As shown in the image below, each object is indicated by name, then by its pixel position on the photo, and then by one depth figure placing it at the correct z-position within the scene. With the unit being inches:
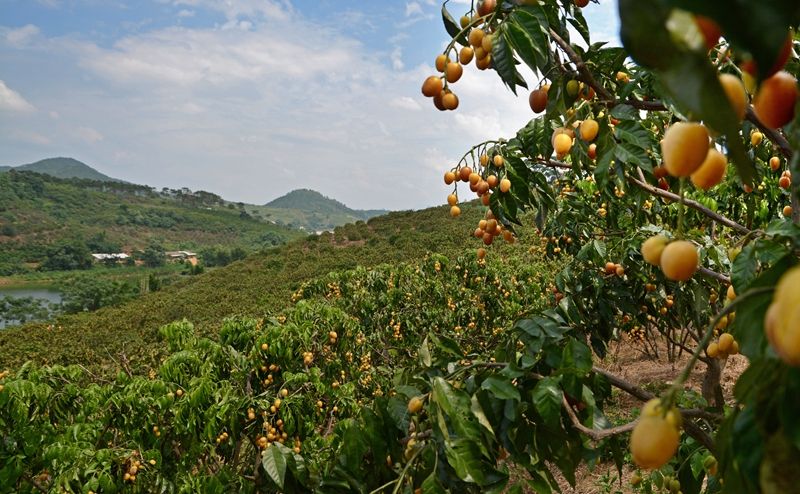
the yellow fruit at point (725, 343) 47.2
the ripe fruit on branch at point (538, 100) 52.4
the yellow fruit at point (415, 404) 57.0
